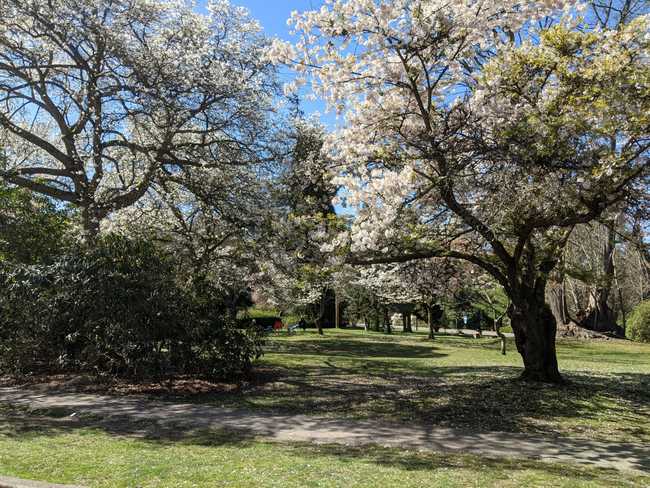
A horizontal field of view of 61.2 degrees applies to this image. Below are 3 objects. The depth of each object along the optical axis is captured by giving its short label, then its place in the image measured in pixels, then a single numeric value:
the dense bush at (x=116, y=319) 11.74
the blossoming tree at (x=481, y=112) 8.56
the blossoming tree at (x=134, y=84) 13.54
